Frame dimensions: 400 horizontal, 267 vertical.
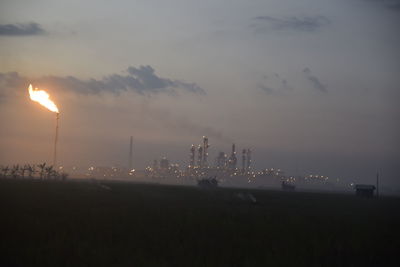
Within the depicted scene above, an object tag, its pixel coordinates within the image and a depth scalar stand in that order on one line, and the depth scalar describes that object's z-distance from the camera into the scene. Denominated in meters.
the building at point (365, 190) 126.19
